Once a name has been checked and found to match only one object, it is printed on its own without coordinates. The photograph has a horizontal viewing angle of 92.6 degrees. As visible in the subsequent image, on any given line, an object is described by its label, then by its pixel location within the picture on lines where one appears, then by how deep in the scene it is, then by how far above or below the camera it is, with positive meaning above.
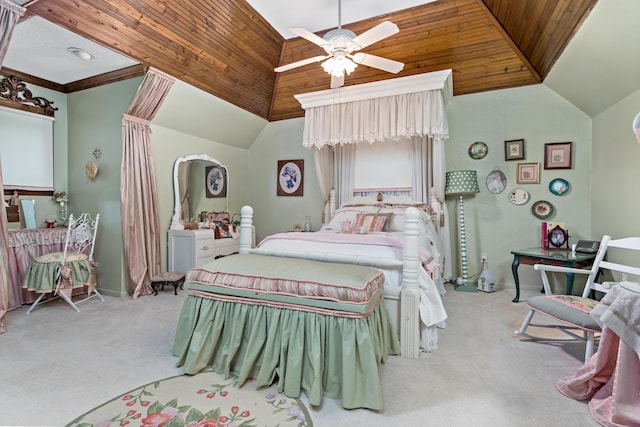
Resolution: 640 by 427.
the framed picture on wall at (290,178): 5.54 +0.61
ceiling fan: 2.56 +1.44
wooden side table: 3.22 -0.55
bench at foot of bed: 1.71 -0.72
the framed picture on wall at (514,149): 4.08 +0.80
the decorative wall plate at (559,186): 3.90 +0.29
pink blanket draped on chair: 1.44 -0.81
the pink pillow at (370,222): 3.80 -0.15
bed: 2.22 -0.39
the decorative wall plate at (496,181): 4.21 +0.39
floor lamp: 4.05 +0.25
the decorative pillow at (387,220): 3.84 -0.13
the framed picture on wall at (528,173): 4.02 +0.47
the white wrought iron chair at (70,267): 3.24 -0.60
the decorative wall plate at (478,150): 4.29 +0.84
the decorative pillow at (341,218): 4.18 -0.11
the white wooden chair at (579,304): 2.00 -0.70
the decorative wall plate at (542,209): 3.98 +0.00
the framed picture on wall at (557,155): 3.88 +0.69
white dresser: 4.21 -0.53
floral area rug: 1.58 -1.08
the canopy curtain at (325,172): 4.91 +0.62
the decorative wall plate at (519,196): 4.09 +0.17
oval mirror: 4.52 +0.39
